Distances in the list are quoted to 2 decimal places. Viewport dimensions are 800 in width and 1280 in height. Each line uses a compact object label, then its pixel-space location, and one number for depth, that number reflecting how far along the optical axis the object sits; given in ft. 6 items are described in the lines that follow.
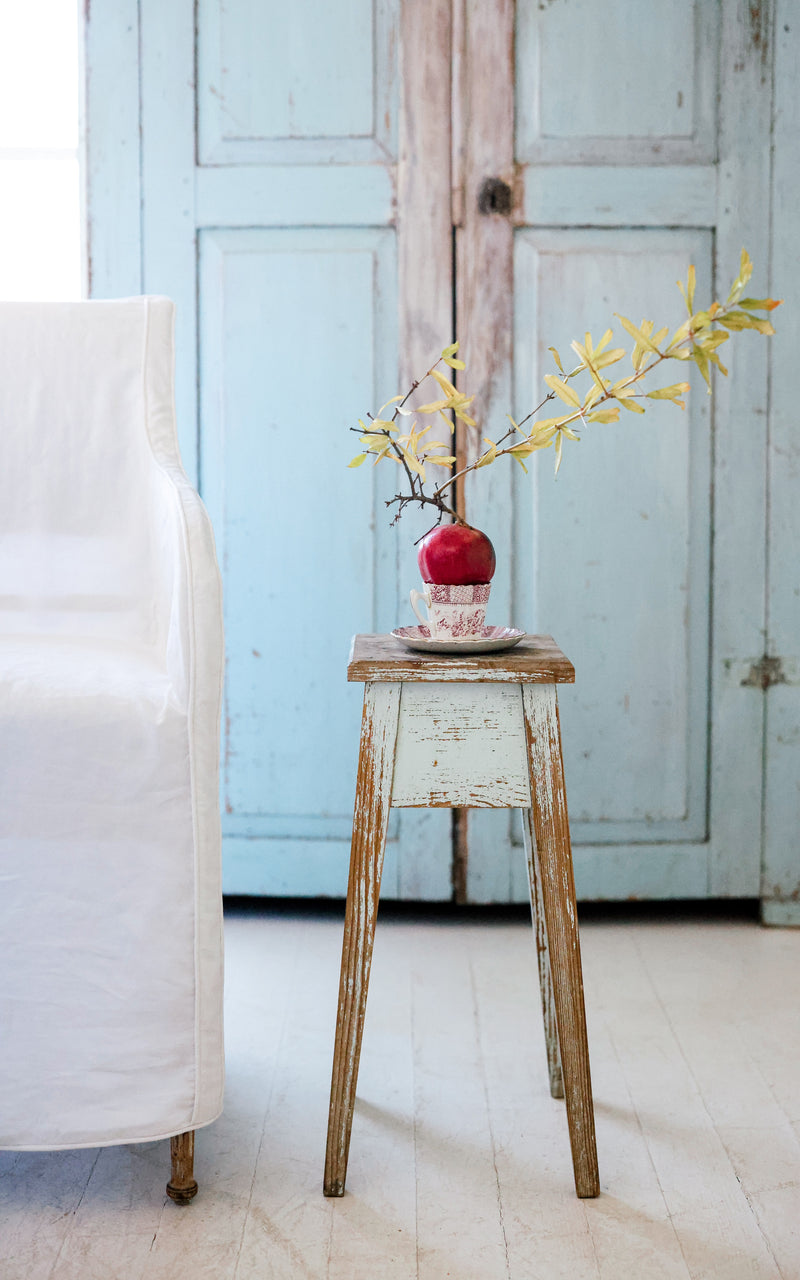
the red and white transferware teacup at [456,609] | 4.27
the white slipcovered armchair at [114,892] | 3.82
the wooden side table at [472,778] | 3.98
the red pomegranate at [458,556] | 4.25
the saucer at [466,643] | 4.12
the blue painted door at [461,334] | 6.66
